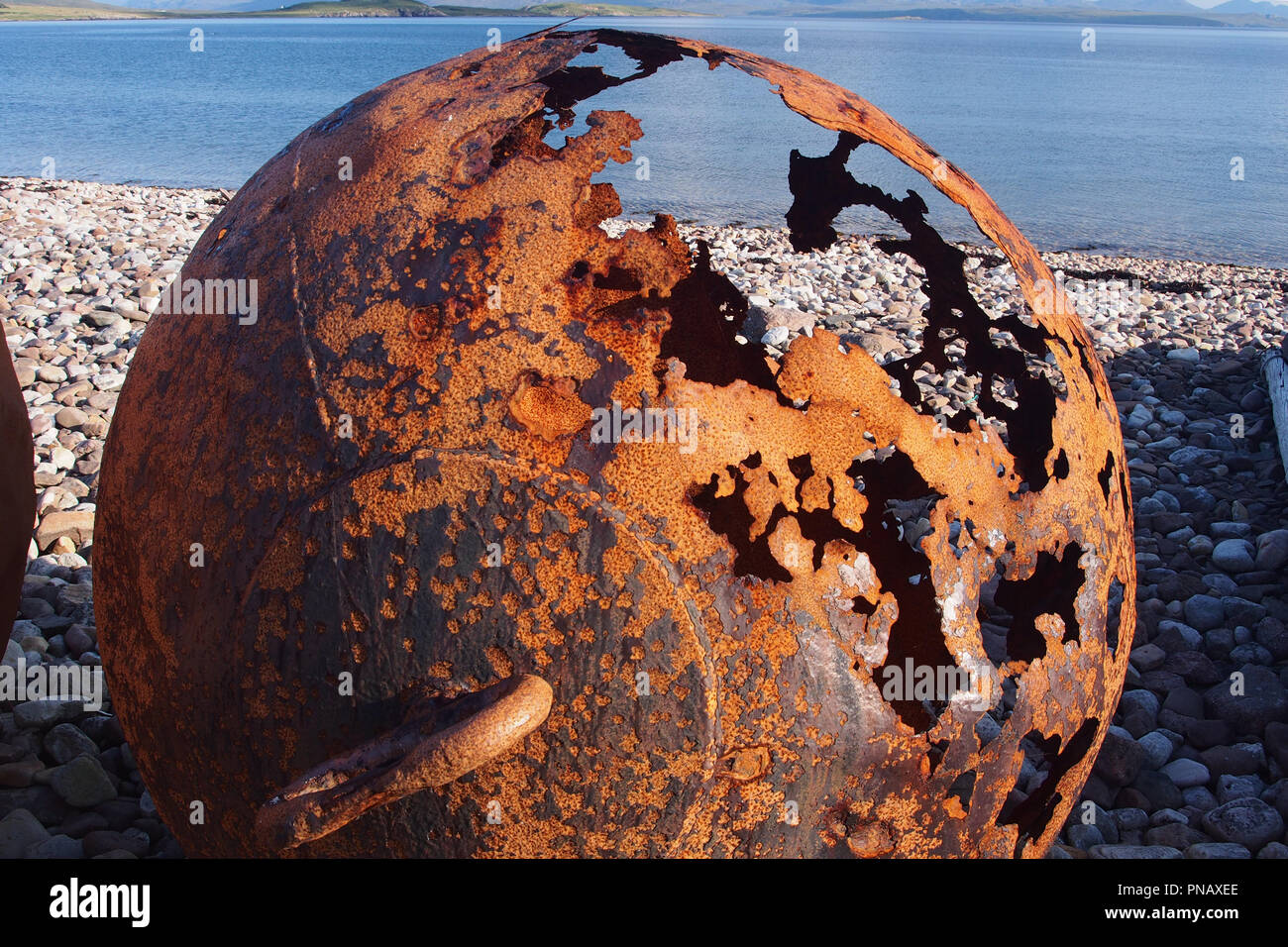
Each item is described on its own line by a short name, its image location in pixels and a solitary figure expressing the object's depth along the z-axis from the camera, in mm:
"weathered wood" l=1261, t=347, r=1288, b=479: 5289
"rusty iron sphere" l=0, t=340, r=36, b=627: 2744
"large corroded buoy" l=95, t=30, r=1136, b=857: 1555
